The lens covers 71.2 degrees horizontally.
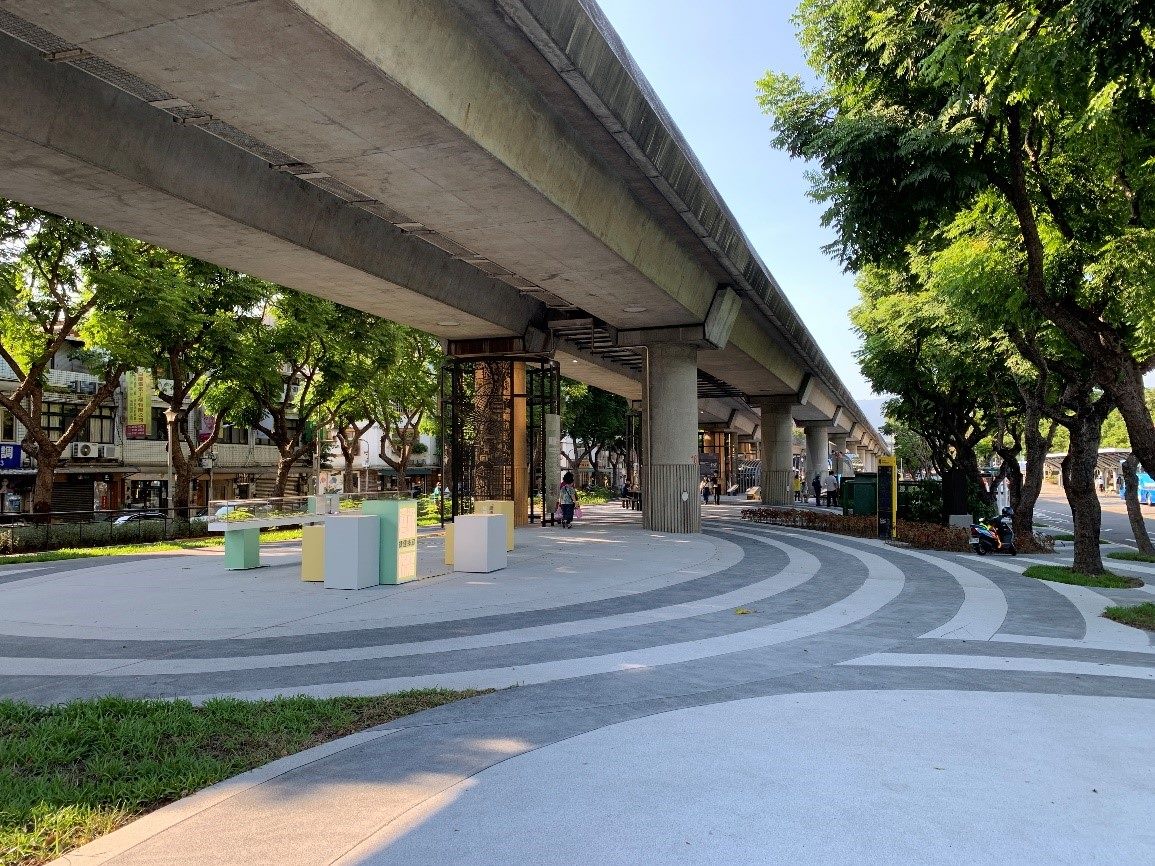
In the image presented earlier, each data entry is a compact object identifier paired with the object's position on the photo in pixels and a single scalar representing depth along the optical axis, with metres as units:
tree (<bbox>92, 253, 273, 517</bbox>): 22.22
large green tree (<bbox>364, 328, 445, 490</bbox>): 33.59
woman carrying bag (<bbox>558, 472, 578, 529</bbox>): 26.30
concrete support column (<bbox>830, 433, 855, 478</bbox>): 82.31
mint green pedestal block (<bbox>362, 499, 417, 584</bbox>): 13.02
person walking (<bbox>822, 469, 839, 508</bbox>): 43.12
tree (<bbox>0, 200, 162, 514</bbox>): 20.62
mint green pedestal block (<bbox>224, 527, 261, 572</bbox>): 14.80
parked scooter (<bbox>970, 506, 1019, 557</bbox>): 18.88
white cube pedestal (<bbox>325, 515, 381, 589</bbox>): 12.62
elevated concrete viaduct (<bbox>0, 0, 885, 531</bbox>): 8.41
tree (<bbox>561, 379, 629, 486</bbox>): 53.38
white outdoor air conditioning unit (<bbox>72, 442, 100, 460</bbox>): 38.56
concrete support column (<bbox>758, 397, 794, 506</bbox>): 41.84
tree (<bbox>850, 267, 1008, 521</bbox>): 23.31
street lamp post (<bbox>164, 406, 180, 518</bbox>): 26.89
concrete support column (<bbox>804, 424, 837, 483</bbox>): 62.62
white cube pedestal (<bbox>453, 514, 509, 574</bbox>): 14.70
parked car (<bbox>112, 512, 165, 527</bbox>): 24.23
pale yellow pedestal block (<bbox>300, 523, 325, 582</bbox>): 13.55
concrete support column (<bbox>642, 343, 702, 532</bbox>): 24.02
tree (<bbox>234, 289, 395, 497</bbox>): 27.42
